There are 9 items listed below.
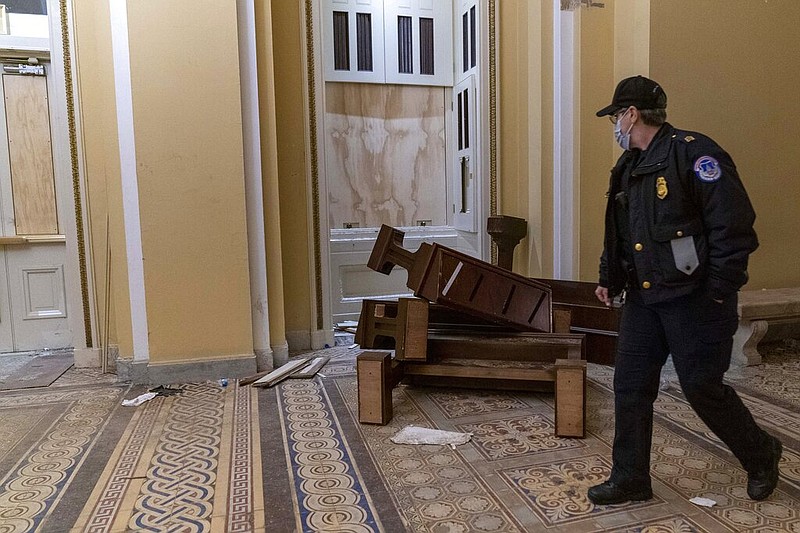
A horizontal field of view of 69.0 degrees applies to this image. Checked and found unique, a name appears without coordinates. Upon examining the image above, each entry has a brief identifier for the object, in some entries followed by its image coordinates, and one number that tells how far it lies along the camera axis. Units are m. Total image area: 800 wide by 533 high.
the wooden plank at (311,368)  4.10
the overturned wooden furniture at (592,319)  4.21
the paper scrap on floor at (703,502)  2.21
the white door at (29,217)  4.77
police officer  1.93
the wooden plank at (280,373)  3.90
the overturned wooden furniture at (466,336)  3.18
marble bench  4.01
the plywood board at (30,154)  4.76
